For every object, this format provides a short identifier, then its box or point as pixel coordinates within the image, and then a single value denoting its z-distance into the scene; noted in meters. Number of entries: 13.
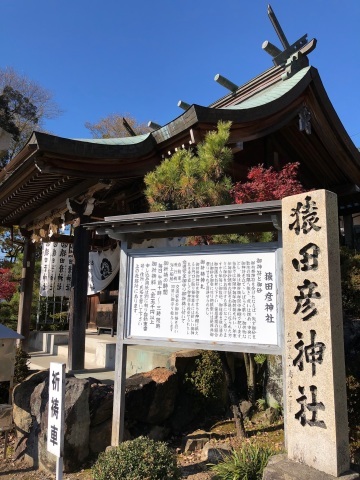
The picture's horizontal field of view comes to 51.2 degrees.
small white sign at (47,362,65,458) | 4.18
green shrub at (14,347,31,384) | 7.32
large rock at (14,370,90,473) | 5.07
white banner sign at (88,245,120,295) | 12.70
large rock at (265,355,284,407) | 6.21
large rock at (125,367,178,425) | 5.75
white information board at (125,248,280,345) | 4.14
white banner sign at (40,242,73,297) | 12.76
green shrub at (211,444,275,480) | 3.87
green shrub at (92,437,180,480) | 3.73
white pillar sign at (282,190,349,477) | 3.28
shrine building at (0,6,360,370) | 6.66
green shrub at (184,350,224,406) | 6.45
